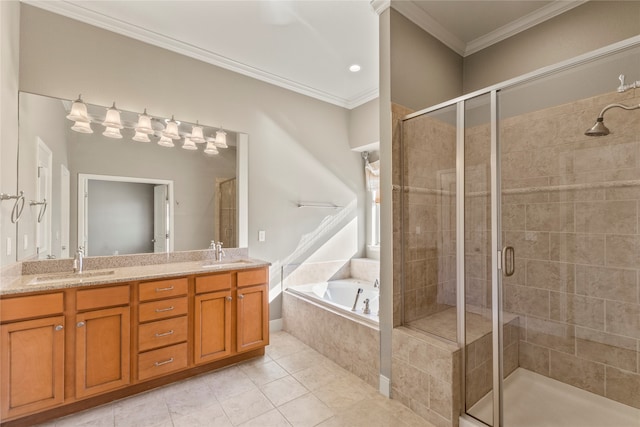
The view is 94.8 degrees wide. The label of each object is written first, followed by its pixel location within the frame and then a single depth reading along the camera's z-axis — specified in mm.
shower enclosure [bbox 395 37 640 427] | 1849
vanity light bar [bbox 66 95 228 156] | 2402
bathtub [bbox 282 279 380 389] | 2359
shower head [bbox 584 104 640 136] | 1893
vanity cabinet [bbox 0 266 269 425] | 1786
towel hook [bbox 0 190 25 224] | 1802
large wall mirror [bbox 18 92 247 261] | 2246
